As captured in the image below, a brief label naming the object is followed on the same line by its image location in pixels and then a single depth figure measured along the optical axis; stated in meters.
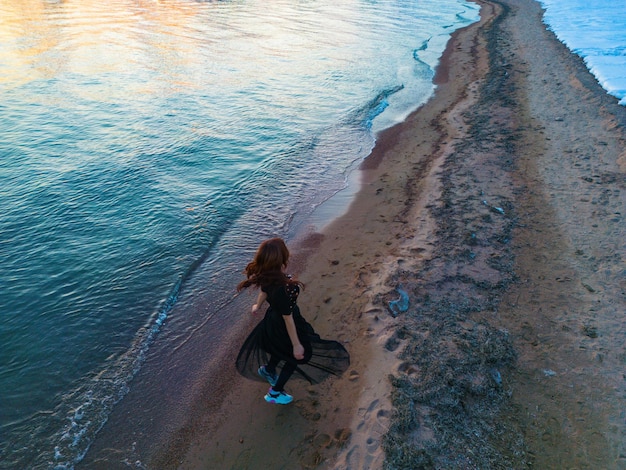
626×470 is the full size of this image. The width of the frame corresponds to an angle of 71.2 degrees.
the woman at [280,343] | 5.00
